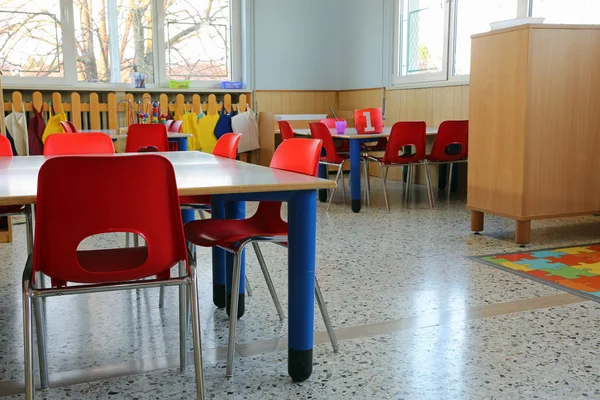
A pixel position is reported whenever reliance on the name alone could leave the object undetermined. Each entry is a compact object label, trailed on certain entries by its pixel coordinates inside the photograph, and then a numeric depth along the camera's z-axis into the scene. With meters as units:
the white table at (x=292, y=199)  1.76
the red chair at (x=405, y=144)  5.29
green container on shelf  7.61
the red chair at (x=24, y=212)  2.62
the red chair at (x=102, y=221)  1.54
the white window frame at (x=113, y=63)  7.04
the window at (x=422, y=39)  6.63
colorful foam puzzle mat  3.02
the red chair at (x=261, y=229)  2.06
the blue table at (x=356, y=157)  5.28
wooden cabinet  3.77
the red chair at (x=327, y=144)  5.41
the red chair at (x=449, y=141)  5.48
